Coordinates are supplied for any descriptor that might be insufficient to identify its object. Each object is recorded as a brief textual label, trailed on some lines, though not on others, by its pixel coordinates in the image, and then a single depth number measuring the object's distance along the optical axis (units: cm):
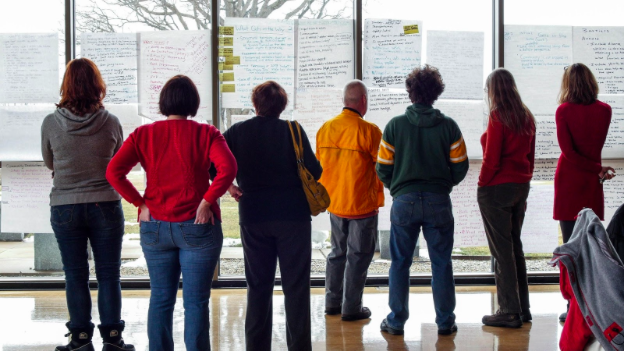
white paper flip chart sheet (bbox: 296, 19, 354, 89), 485
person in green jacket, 347
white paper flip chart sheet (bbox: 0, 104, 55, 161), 474
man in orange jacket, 382
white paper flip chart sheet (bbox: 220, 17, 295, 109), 480
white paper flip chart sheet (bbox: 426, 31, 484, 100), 490
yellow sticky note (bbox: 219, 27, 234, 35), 480
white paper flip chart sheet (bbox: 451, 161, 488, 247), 493
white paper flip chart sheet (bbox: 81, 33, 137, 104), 478
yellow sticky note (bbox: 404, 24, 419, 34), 488
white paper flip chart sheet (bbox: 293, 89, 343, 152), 484
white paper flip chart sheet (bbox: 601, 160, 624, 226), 495
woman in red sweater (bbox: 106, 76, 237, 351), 274
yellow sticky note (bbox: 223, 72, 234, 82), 480
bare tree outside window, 480
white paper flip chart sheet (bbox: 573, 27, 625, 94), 498
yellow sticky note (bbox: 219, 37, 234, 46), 480
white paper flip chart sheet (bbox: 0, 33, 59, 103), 475
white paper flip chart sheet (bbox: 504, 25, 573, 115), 495
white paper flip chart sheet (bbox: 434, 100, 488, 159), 491
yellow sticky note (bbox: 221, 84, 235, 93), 480
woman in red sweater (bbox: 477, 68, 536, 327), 365
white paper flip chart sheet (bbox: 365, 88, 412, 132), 487
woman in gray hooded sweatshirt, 317
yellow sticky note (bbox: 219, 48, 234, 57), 480
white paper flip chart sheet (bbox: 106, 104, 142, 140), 479
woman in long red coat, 381
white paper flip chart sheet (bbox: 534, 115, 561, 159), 494
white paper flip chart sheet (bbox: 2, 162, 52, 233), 477
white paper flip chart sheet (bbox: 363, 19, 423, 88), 486
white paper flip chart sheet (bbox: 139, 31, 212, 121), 477
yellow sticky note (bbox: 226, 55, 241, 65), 480
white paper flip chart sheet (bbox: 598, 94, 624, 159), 497
